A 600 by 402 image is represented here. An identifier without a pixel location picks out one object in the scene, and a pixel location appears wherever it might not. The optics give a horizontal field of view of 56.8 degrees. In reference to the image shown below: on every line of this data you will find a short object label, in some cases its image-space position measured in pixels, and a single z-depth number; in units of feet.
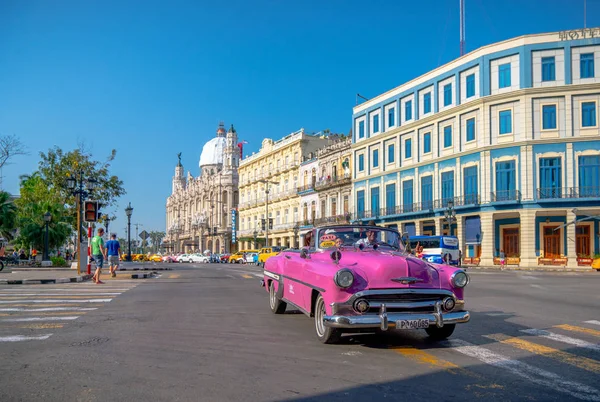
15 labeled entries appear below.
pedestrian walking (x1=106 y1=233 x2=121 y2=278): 68.74
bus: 128.06
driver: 28.19
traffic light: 68.64
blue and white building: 128.88
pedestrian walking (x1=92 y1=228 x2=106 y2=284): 59.41
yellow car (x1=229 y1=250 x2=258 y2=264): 198.59
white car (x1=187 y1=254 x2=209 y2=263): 233.76
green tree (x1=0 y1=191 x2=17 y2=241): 136.62
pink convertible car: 21.66
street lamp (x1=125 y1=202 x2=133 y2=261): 142.92
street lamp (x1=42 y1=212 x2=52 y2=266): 114.43
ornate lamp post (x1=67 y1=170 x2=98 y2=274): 85.05
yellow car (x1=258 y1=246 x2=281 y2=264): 136.29
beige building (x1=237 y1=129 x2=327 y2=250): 234.58
